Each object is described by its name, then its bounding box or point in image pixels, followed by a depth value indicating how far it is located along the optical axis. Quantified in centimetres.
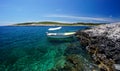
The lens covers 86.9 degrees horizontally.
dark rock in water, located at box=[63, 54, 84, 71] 777
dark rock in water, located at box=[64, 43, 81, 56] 1111
